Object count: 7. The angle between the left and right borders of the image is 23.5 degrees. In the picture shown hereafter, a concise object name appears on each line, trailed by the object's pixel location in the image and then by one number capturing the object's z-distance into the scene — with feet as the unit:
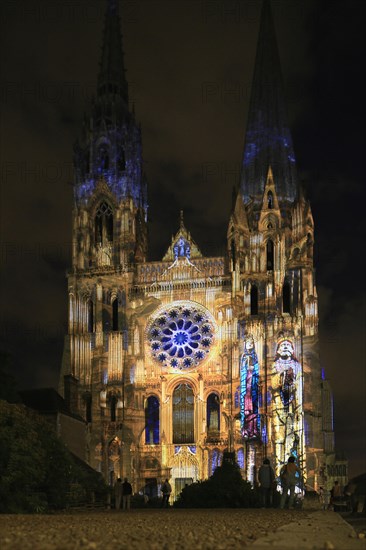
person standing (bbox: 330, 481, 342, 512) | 98.73
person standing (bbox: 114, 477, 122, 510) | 98.37
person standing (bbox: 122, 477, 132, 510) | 99.91
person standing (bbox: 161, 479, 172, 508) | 112.84
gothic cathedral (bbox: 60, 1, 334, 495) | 184.55
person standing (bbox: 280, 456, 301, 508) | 78.59
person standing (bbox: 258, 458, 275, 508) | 87.25
